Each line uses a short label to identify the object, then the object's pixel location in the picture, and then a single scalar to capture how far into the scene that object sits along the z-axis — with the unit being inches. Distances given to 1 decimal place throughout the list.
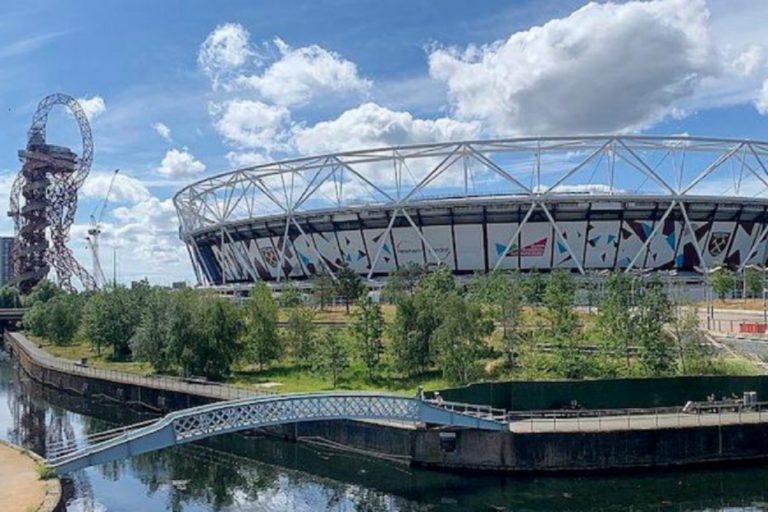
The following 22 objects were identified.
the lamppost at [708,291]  1739.3
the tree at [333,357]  1439.5
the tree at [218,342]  1584.6
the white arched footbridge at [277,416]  886.4
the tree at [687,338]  1346.0
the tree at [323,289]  2485.2
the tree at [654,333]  1326.3
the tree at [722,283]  2273.6
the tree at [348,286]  2417.6
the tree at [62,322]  2596.0
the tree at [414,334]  1429.6
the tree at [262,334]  1636.3
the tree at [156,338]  1663.4
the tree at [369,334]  1477.6
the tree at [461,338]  1322.6
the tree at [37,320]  2778.1
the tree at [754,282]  2379.4
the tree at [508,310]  1486.5
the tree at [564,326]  1327.5
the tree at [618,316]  1398.1
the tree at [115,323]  2119.8
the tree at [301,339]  1641.2
